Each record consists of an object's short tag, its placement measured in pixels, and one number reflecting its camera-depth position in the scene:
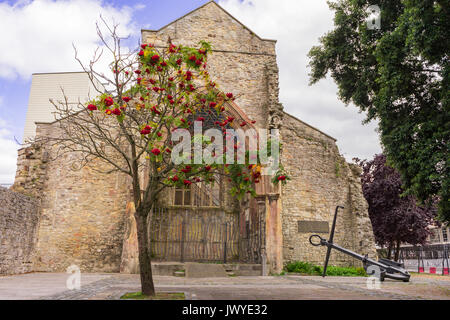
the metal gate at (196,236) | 12.53
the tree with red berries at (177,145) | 5.10
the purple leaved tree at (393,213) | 17.41
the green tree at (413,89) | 6.62
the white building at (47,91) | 24.28
